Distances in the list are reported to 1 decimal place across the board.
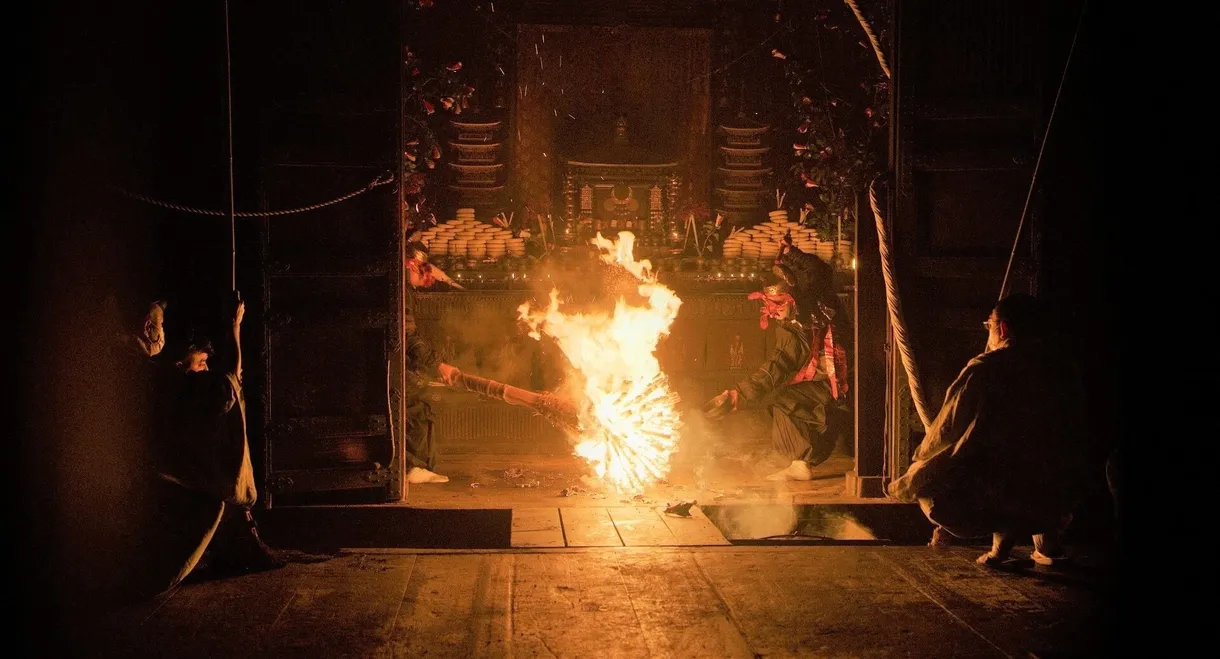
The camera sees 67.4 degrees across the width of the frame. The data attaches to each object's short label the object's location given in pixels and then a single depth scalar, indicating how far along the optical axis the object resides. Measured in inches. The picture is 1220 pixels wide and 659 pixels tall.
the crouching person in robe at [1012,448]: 227.8
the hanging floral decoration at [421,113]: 363.3
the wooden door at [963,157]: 288.4
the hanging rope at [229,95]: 238.2
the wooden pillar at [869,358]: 316.2
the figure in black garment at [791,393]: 384.8
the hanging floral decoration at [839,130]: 318.0
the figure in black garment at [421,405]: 369.4
